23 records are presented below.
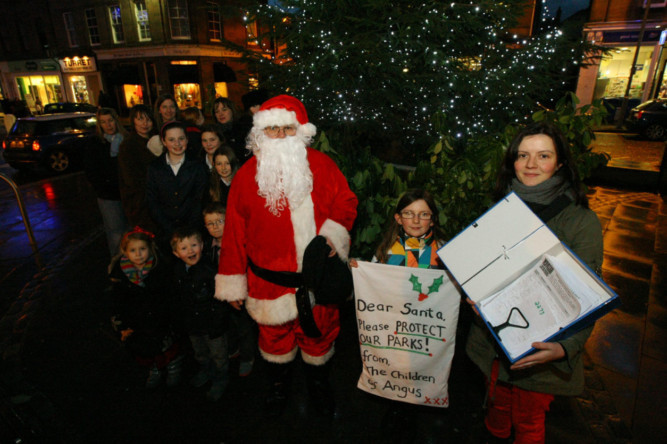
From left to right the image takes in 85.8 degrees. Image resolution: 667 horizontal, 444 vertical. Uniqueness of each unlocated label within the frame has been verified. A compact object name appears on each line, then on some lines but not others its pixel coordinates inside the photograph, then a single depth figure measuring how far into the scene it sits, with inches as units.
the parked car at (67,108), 756.8
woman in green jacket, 70.2
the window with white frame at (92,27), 941.8
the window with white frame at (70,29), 983.8
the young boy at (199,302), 116.1
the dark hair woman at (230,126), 196.9
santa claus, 100.9
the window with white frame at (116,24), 904.5
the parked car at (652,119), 504.7
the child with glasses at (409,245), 102.3
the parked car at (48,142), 407.8
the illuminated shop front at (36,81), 1091.9
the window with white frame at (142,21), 870.4
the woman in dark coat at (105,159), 174.1
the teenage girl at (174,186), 142.2
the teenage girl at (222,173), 140.5
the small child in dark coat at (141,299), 115.3
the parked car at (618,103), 661.9
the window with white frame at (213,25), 857.5
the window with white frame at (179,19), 831.7
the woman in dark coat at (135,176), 163.2
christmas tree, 164.2
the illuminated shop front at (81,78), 993.5
